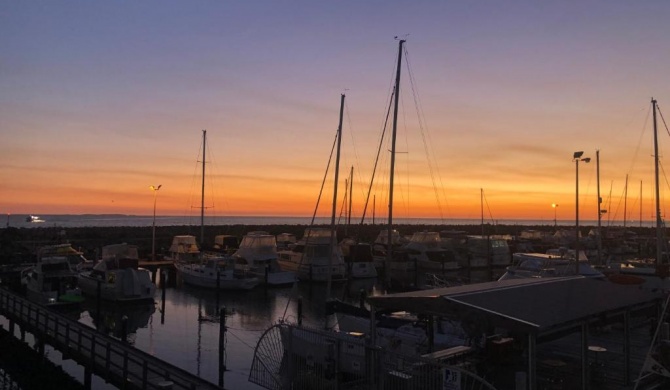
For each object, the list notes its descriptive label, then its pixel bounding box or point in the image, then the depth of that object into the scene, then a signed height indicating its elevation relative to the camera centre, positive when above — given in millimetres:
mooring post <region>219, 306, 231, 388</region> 19703 -5123
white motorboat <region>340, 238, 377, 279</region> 46719 -3618
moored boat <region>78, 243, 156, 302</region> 33312 -4151
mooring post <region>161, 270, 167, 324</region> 30078 -4954
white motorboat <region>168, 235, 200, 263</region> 51406 -3058
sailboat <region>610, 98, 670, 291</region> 15008 -1687
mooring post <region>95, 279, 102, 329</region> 29172 -4865
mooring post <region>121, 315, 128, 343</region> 21422 -4540
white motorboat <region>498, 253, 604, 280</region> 35531 -2900
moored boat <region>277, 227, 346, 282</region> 44156 -3513
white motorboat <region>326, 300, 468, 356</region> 18203 -4054
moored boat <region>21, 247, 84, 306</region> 32256 -4251
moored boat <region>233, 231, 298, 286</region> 41375 -3229
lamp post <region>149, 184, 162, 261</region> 53938 -3652
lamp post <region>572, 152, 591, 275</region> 34625 +3042
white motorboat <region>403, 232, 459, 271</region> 54312 -3101
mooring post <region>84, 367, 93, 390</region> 17094 -5278
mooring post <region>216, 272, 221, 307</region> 36950 -4557
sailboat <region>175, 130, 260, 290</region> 38897 -4164
